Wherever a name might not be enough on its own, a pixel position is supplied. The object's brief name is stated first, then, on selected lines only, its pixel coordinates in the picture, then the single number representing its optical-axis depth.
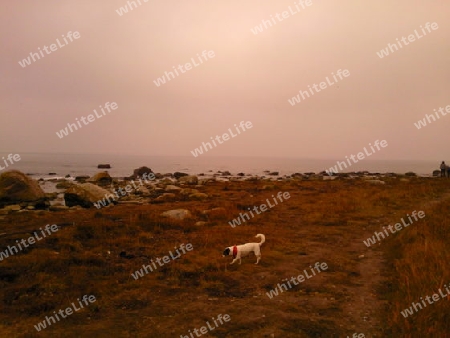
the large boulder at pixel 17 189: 23.28
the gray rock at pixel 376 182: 35.84
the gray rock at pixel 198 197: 25.00
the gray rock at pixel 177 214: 15.36
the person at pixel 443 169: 43.56
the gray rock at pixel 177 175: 62.92
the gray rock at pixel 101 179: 44.44
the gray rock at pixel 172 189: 32.68
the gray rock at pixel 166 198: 24.72
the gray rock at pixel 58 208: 20.31
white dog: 9.11
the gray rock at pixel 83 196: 22.73
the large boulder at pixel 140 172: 60.47
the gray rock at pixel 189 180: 45.59
